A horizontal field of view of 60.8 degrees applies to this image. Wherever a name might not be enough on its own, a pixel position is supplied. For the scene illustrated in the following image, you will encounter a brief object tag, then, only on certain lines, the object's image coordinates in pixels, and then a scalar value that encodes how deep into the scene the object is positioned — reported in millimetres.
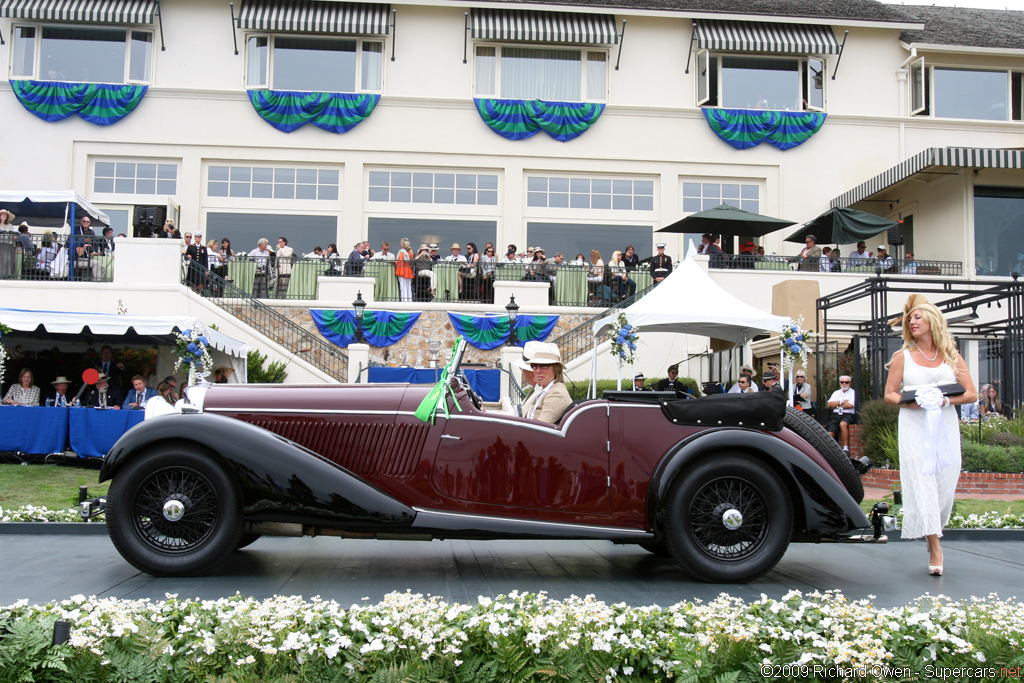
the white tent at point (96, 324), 13695
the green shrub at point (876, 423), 12312
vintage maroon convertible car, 5320
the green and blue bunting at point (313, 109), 24156
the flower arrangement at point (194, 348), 12805
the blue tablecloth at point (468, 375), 16984
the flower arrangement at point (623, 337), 13875
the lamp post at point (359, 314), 18844
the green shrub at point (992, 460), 11320
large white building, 23984
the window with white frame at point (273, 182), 24406
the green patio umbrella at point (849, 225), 20375
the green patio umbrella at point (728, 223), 20484
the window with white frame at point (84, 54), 24297
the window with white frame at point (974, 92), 25828
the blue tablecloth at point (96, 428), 13133
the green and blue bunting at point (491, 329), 19141
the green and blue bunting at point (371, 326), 19141
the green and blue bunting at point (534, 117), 24688
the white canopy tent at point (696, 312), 13727
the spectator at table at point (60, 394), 14396
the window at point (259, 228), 24344
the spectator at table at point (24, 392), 14125
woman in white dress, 5809
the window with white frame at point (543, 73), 25266
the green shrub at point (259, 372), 17625
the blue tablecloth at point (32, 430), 12969
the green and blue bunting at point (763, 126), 24984
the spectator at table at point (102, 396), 14492
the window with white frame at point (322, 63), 24922
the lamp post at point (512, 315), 18625
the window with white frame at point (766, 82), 25500
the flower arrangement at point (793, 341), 13633
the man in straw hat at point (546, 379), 6133
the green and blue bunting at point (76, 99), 23688
